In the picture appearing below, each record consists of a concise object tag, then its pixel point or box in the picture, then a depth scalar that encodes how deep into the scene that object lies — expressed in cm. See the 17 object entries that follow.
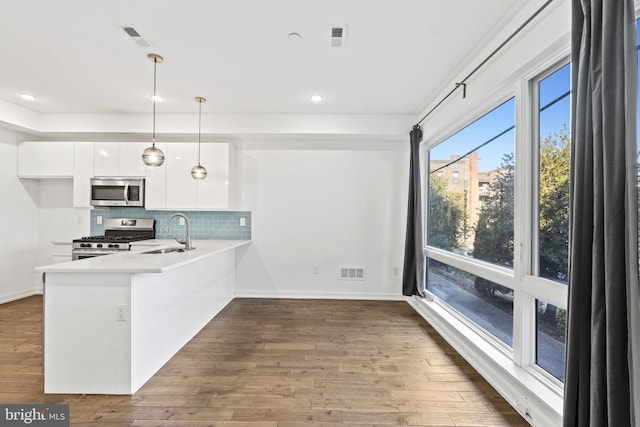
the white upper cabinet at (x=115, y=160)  431
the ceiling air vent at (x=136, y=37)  236
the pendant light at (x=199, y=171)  382
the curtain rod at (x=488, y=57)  186
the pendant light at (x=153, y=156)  291
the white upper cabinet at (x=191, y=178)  428
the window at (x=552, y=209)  186
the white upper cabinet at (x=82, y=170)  431
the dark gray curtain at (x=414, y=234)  401
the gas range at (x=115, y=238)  383
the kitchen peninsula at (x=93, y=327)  212
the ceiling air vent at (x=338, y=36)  232
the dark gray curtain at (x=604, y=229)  116
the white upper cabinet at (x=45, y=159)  432
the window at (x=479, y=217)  245
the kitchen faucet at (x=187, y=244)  333
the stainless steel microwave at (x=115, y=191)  429
